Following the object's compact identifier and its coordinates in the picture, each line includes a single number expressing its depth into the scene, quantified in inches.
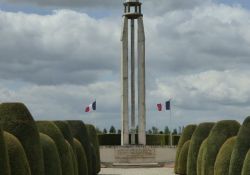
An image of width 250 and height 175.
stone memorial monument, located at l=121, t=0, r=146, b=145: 2308.1
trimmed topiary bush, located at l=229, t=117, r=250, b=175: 866.3
